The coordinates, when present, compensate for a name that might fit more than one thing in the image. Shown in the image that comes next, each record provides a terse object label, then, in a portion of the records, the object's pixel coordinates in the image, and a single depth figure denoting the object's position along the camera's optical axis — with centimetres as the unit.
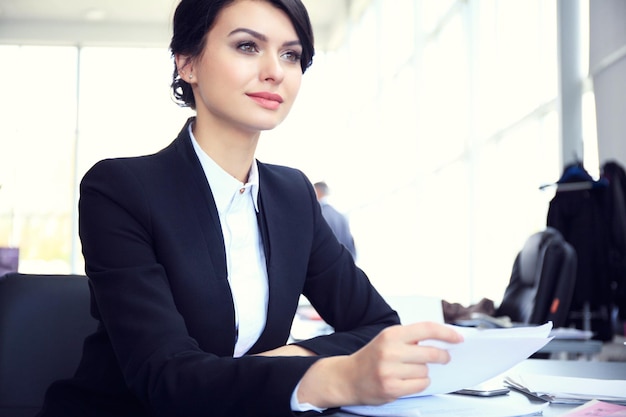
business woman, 94
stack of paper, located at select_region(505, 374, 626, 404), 104
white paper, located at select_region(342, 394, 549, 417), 93
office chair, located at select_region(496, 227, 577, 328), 288
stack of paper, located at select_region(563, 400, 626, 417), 91
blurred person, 635
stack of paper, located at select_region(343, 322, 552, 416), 86
